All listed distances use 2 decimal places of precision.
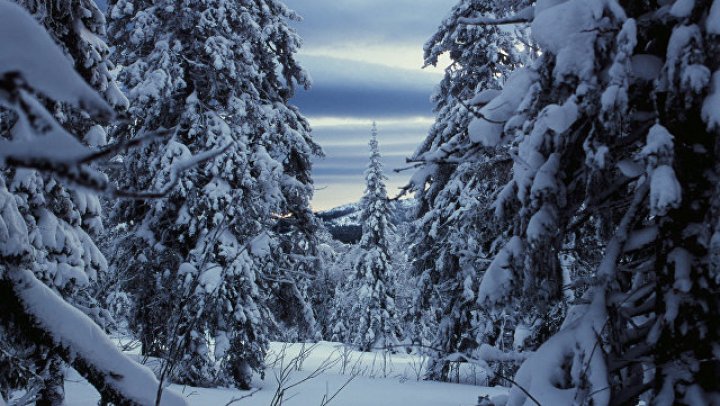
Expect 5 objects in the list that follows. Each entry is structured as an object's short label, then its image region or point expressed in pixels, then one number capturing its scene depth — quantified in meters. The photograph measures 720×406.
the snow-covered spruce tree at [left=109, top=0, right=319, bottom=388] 11.66
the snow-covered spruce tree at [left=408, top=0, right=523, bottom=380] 14.54
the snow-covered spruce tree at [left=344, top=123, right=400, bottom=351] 27.98
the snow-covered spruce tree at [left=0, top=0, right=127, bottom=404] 7.28
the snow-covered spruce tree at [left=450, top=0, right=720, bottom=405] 2.74
